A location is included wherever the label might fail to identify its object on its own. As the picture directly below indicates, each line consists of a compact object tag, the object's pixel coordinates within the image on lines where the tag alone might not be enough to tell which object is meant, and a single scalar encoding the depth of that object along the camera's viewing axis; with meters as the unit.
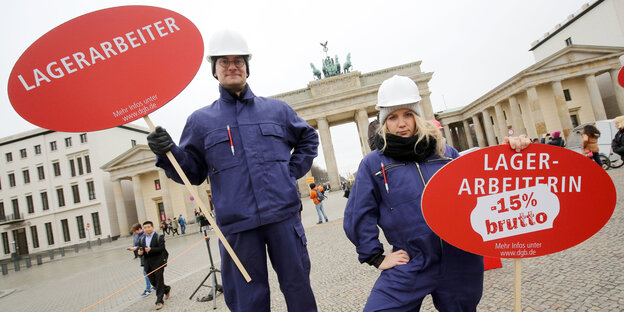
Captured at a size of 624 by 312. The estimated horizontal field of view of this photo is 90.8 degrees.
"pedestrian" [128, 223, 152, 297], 6.81
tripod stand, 4.48
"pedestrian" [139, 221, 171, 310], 6.05
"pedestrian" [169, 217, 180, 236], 26.38
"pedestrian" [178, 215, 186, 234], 25.11
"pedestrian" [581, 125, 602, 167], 8.91
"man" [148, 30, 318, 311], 1.84
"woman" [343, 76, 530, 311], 1.59
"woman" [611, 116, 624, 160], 5.84
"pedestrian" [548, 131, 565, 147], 13.16
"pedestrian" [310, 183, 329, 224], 11.59
